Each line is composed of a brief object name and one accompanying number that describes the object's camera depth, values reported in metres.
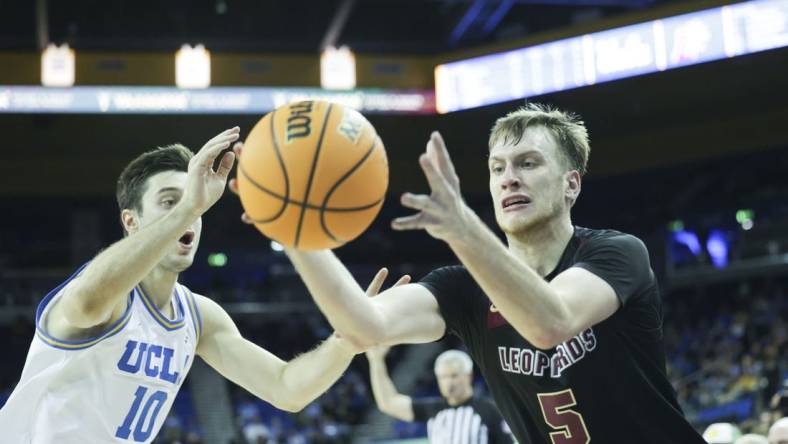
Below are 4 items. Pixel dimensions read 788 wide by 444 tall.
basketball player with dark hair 3.72
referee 8.46
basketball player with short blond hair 2.83
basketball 3.03
